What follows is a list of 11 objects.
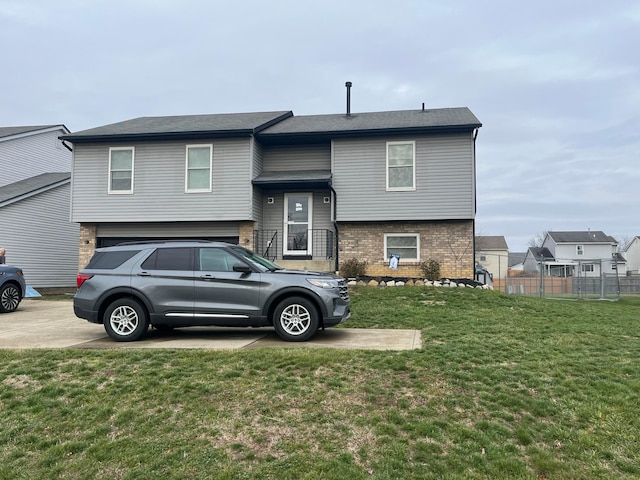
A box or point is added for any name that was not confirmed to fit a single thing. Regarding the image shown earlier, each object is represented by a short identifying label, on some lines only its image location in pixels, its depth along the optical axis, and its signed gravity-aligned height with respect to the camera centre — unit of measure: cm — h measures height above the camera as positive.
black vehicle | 1202 -70
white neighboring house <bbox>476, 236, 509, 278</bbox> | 5593 +198
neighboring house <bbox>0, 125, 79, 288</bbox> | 1916 +214
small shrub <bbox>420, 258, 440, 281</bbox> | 1502 -21
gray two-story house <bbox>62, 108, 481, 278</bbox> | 1559 +256
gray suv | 747 -50
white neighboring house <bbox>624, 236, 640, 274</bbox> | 6598 +135
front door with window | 1697 +143
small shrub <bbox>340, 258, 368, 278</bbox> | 1528 -20
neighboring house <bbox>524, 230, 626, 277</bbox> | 5688 +230
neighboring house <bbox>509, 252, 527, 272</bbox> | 7675 +61
